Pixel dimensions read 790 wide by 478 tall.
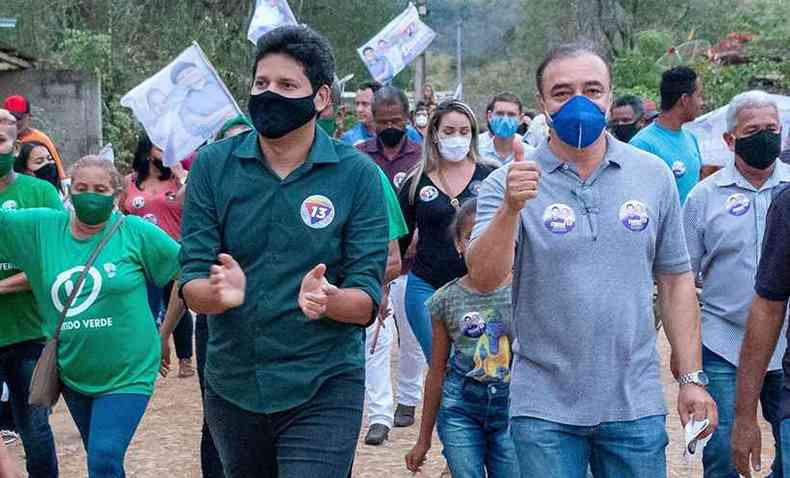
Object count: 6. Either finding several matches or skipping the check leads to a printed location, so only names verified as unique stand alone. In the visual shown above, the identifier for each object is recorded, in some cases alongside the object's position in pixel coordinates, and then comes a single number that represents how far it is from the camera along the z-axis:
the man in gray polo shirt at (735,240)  5.57
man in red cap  8.76
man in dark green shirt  3.90
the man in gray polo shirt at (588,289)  3.86
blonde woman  7.10
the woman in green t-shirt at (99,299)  5.34
